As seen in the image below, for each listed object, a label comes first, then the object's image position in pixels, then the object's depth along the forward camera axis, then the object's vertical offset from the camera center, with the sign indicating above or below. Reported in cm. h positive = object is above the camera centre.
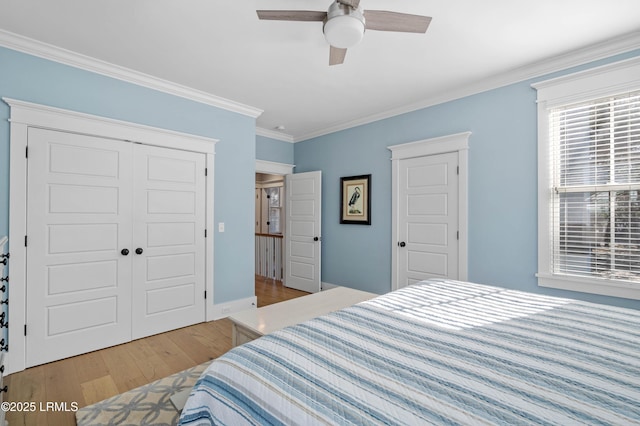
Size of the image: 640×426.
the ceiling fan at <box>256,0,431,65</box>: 173 +117
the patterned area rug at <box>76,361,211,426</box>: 182 -125
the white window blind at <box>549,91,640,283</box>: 242 +25
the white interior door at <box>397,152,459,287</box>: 342 -3
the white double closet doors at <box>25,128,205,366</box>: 250 -27
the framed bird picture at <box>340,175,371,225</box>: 428 +24
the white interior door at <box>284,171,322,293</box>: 485 -27
